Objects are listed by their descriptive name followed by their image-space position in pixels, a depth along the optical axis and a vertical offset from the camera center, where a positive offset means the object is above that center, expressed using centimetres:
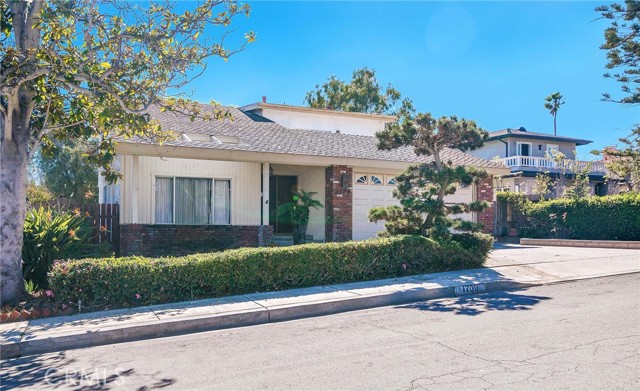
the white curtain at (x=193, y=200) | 1573 +25
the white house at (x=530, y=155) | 3400 +376
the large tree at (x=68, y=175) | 2580 +170
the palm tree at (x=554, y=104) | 5394 +1053
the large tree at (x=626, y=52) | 1805 +542
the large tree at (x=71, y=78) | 889 +230
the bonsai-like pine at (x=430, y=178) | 1279 +74
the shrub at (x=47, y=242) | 1009 -63
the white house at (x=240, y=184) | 1466 +78
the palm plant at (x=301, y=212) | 1705 -11
